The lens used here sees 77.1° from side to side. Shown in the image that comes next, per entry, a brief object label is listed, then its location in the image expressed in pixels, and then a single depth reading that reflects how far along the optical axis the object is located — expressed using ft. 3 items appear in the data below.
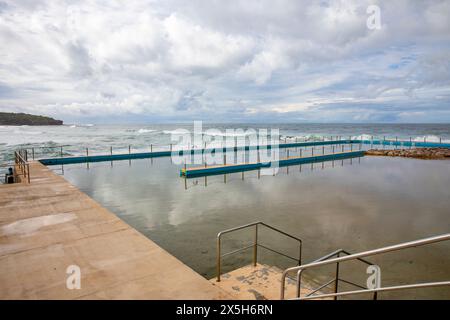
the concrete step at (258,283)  13.96
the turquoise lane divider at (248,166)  50.21
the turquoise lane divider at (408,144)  112.37
